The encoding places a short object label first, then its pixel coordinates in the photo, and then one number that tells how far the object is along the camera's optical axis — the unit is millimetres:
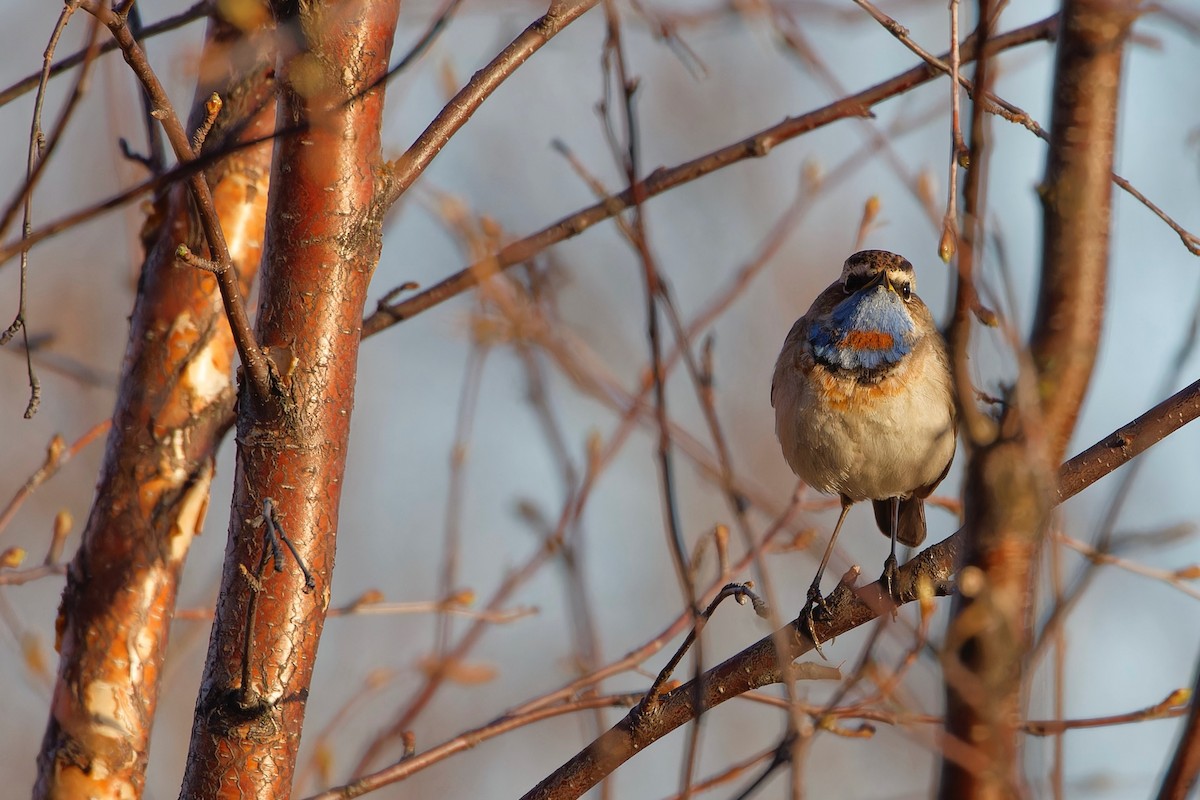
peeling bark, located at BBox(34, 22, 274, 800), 6750
